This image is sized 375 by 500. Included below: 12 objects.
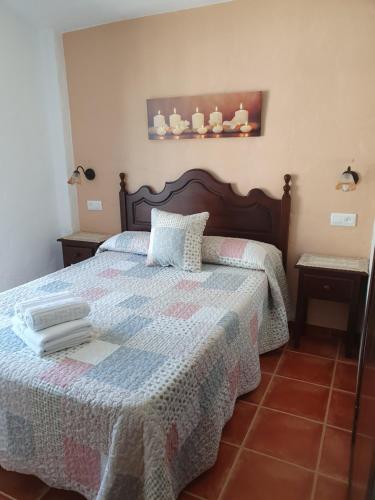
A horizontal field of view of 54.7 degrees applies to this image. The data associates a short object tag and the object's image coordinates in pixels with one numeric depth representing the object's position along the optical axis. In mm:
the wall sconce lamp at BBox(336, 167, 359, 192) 2396
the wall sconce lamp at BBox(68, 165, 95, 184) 3191
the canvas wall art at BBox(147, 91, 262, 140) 2648
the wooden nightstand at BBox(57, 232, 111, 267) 3182
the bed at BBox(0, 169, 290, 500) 1170
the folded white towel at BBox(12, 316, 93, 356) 1447
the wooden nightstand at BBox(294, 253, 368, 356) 2355
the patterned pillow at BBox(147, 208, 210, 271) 2477
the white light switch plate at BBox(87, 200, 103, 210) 3406
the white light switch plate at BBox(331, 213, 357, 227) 2547
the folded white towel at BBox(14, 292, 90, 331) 1484
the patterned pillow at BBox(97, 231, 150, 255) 2818
